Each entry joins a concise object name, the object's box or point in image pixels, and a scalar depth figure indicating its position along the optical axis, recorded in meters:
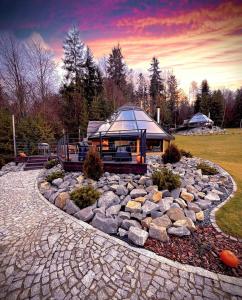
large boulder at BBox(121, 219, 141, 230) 3.54
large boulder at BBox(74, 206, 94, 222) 3.92
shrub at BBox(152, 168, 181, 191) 5.01
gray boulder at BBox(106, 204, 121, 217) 4.00
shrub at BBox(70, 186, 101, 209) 4.39
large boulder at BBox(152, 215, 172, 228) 3.52
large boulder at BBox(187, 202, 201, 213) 4.22
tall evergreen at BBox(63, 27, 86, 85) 21.22
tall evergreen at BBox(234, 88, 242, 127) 41.97
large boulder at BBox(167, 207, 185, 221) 3.74
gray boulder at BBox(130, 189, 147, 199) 4.64
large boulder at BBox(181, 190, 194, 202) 4.67
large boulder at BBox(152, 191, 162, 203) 4.42
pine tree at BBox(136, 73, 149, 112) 39.34
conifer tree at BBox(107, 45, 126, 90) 27.91
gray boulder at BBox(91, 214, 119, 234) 3.51
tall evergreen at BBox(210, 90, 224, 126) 40.62
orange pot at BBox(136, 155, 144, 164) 6.03
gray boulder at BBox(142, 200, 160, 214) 3.98
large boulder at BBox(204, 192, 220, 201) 4.97
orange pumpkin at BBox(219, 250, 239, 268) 2.57
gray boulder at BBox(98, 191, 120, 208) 4.34
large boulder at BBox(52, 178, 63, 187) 6.11
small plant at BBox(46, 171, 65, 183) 6.54
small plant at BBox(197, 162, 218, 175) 7.18
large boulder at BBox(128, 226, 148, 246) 3.06
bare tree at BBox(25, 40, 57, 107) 17.52
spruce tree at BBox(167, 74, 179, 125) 42.19
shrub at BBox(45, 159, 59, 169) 9.38
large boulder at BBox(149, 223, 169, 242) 3.21
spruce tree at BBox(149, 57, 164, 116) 38.50
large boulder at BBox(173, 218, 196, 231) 3.52
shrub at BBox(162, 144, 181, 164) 8.09
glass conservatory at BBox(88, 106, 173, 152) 9.74
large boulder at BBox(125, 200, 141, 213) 4.00
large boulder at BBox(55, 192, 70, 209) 4.68
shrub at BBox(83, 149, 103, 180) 5.79
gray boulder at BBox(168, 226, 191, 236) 3.32
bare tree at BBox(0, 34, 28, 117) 15.79
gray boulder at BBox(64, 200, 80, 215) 4.25
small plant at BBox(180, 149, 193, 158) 10.36
